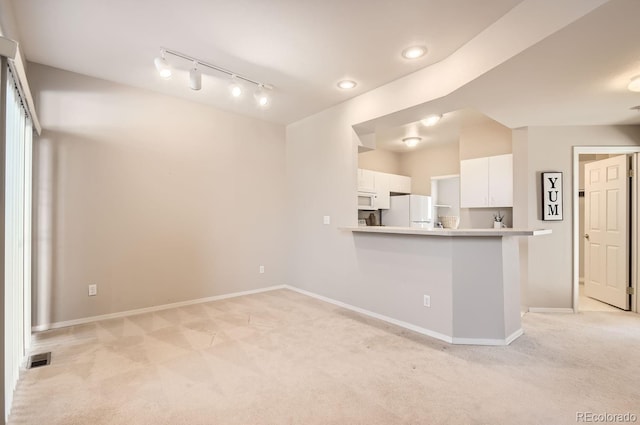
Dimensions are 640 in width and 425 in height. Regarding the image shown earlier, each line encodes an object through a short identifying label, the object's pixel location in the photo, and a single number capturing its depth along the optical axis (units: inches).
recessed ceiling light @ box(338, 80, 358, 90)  136.3
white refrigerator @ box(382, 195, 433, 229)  226.1
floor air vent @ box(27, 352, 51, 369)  94.2
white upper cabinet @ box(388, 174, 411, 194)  234.7
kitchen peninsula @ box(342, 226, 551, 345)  111.0
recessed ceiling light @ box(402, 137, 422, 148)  217.0
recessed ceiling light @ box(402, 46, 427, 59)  107.5
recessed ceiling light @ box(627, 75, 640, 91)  99.4
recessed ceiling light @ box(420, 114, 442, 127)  172.7
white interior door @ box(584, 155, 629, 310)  157.5
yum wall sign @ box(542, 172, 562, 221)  153.3
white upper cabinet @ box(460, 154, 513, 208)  171.2
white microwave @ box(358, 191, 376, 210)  199.6
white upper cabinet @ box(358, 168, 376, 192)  205.5
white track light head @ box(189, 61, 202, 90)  118.0
